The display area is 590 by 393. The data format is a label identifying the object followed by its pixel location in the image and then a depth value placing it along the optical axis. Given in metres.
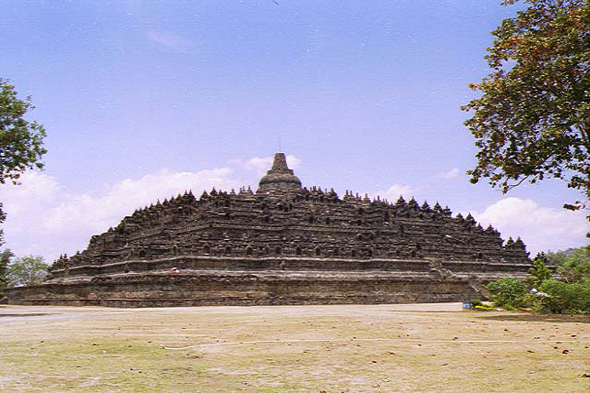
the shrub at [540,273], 29.21
